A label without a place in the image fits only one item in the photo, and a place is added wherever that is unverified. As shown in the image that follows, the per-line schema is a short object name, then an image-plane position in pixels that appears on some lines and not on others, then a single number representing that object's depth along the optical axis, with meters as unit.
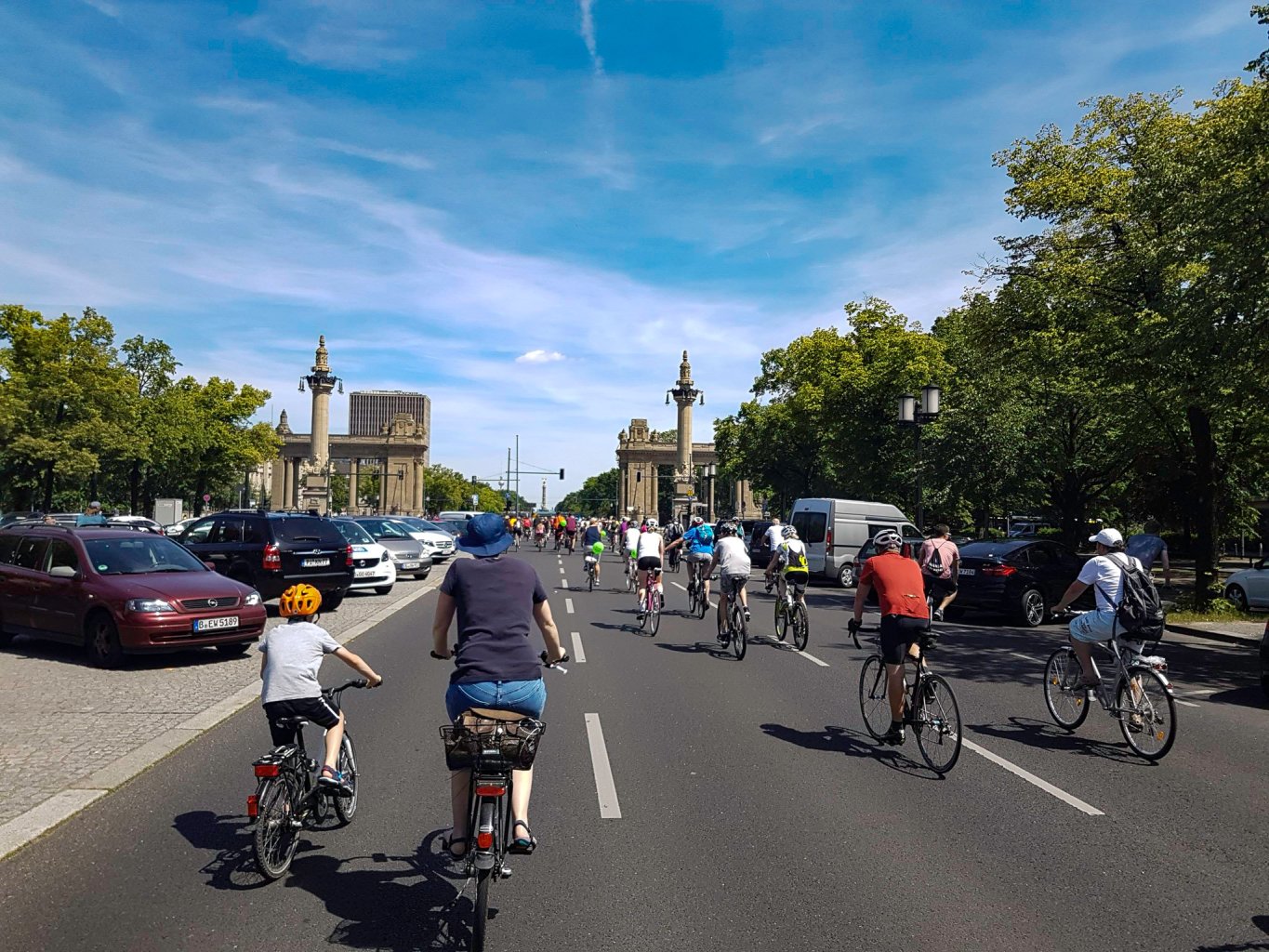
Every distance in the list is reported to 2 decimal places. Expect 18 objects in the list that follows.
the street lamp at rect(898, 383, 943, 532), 23.59
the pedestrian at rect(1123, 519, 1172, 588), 9.66
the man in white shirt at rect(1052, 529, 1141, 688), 7.86
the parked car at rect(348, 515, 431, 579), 26.44
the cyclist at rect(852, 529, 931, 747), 7.25
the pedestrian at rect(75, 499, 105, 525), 24.48
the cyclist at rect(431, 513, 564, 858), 4.35
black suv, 16.38
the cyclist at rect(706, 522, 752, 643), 12.68
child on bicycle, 5.16
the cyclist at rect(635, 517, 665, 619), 15.17
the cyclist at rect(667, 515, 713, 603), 16.02
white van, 27.06
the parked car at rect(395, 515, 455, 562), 32.62
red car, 11.05
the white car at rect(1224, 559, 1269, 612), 21.00
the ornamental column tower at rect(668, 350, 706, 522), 87.00
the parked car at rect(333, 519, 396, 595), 21.25
